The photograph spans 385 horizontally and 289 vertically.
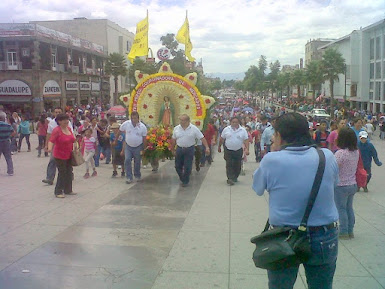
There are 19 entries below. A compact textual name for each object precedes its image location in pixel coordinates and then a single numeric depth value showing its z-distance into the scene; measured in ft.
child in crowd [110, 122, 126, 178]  36.22
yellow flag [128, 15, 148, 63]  53.36
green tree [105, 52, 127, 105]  175.63
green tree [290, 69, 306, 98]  251.39
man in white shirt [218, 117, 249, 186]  32.65
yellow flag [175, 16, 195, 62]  55.31
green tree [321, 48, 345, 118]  171.12
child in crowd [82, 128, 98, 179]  36.32
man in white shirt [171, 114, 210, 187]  31.24
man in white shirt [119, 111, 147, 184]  32.65
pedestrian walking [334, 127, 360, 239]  19.22
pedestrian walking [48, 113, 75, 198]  27.61
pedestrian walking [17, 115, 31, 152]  55.06
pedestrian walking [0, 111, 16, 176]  35.90
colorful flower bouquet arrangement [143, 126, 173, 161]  34.81
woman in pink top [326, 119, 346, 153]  31.78
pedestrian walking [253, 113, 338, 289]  9.82
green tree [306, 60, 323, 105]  197.55
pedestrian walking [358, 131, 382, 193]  29.71
